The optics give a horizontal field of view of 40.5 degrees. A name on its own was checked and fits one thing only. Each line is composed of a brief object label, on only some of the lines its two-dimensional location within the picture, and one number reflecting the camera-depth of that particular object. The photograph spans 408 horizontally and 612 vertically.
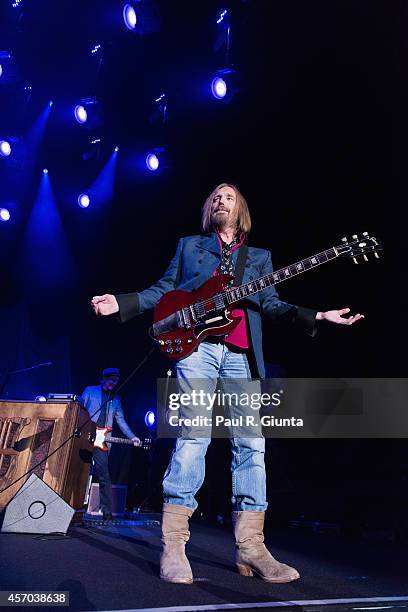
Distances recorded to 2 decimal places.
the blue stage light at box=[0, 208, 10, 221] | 10.22
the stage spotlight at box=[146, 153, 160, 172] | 8.90
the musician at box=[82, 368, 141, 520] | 7.45
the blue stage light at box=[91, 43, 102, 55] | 7.16
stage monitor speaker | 4.14
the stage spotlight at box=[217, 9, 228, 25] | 6.11
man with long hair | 2.61
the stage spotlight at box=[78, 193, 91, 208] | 10.19
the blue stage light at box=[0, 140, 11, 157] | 9.10
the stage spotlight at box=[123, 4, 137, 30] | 6.36
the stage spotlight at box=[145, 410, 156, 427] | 11.08
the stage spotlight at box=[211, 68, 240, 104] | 6.68
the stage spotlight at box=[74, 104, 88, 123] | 8.39
